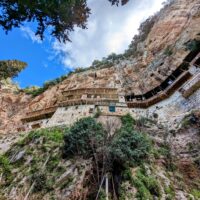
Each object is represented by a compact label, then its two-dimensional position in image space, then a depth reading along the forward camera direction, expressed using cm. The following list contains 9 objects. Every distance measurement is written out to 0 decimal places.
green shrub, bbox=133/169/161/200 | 810
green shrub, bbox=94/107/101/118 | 1824
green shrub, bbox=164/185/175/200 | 815
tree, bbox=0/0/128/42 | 595
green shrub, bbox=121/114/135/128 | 1613
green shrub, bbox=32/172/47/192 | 939
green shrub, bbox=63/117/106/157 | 1058
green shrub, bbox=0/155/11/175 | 1135
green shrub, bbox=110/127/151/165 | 958
